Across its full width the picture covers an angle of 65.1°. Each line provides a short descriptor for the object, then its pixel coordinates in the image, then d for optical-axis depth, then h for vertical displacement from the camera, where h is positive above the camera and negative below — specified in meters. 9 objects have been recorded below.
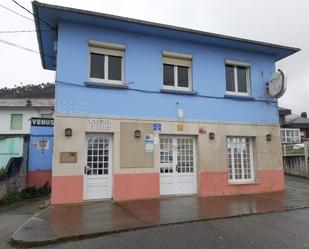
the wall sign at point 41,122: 11.27 +1.62
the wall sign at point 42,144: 11.42 +0.58
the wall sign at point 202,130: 8.85 +0.91
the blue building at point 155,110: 7.67 +1.59
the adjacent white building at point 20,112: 22.34 +4.10
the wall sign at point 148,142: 8.26 +0.46
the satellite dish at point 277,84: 9.24 +2.74
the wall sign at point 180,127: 8.63 +1.00
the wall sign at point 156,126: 8.39 +1.00
